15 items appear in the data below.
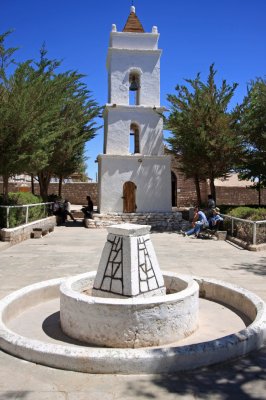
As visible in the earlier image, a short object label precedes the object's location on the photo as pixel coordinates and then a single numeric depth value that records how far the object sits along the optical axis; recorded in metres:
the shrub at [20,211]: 12.80
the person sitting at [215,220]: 15.02
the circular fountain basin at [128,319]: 3.92
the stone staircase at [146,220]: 18.94
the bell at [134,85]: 20.62
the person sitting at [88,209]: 20.96
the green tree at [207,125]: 17.41
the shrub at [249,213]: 13.51
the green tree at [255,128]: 16.89
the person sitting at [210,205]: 17.28
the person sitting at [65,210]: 22.02
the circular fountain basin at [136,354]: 3.45
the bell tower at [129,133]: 19.89
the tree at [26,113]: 13.23
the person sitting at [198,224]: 15.09
